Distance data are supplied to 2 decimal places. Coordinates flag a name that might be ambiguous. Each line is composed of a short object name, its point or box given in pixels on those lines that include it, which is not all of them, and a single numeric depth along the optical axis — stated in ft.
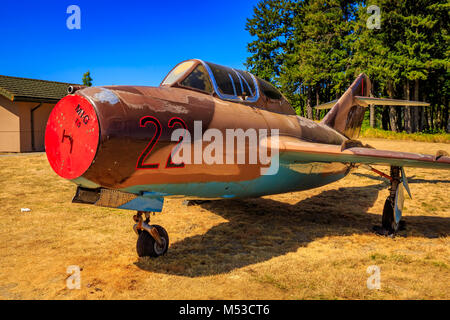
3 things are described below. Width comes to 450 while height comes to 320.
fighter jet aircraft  11.84
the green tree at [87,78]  207.02
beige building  66.85
